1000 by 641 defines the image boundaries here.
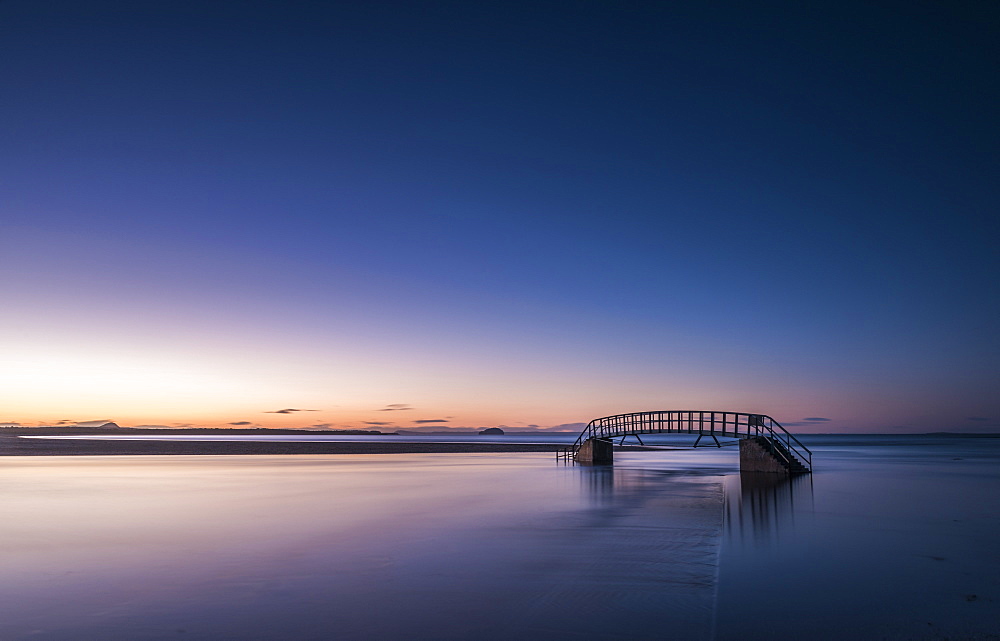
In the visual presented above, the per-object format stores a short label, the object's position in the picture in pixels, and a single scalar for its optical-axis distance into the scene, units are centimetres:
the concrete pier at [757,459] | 3991
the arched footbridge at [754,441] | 3988
